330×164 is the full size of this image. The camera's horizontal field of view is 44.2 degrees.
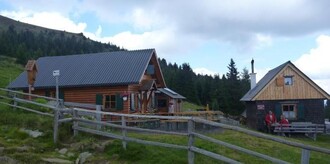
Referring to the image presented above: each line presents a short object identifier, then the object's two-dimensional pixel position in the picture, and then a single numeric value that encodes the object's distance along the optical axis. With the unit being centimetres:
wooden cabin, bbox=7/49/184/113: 2605
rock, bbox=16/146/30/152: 970
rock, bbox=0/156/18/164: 884
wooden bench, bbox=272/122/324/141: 2802
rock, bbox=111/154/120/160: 967
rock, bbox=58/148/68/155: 1017
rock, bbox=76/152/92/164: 942
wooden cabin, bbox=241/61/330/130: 3159
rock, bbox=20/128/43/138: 1162
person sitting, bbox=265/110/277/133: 2942
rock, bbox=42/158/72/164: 905
